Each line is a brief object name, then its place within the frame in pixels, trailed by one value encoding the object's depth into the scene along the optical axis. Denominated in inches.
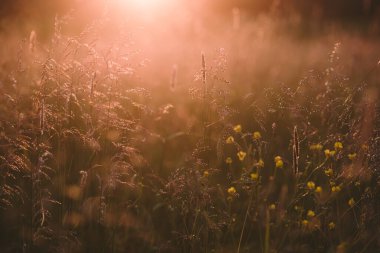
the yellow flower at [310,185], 104.7
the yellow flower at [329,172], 105.8
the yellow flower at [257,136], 120.0
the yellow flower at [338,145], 112.7
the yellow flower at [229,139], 105.7
